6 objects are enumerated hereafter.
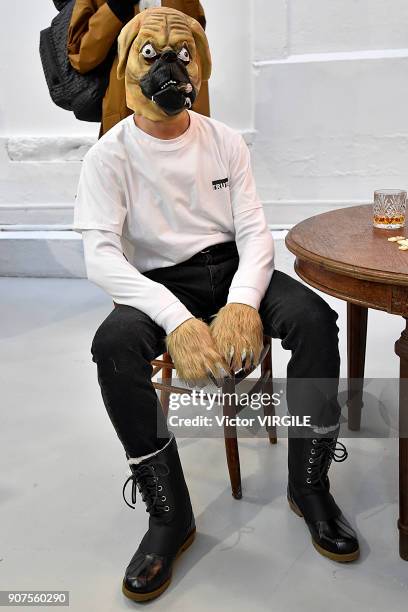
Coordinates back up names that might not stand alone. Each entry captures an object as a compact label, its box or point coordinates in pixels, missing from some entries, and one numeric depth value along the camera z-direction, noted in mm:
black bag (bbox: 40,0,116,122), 2449
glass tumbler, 1668
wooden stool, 1702
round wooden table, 1350
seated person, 1494
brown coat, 2307
